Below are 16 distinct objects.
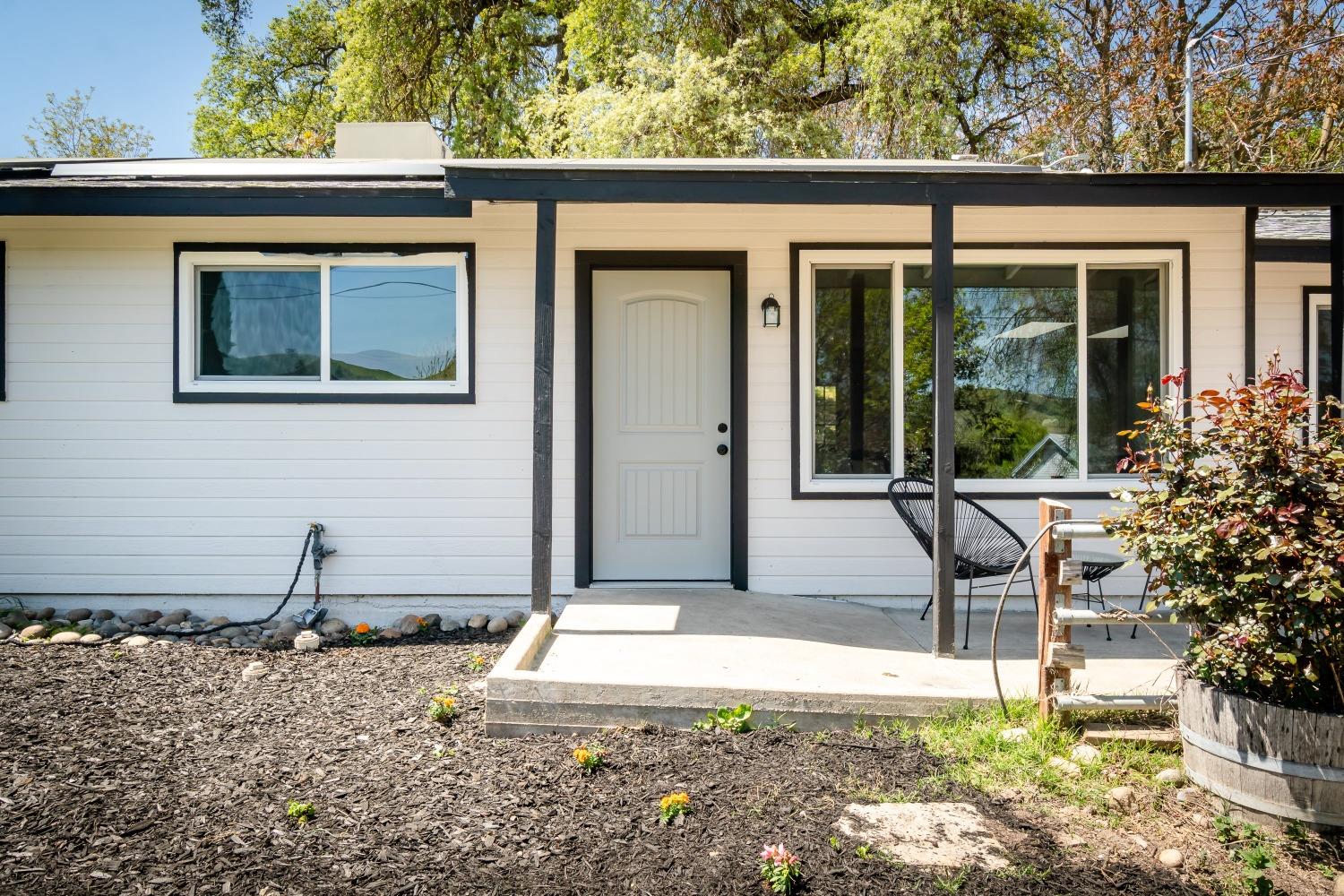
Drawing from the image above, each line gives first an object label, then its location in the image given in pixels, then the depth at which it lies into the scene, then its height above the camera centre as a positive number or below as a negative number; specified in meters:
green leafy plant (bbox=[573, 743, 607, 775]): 3.06 -1.15
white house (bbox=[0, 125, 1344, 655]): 5.37 +0.48
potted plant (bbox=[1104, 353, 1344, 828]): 2.55 -0.46
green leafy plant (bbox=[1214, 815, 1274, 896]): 2.30 -1.21
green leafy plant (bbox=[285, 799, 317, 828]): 2.76 -1.22
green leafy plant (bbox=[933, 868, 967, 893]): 2.31 -1.21
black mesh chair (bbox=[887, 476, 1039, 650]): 4.64 -0.53
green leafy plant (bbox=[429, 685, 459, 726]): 3.62 -1.15
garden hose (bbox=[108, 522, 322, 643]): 5.05 -0.90
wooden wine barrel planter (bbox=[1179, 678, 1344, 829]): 2.53 -0.97
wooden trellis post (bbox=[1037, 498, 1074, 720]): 3.28 -0.72
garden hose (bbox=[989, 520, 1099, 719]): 3.08 -0.73
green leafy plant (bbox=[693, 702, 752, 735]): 3.35 -1.10
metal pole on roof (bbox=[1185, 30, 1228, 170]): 6.76 +2.71
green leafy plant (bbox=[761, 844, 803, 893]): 2.31 -1.19
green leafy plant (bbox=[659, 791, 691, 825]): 2.72 -1.18
